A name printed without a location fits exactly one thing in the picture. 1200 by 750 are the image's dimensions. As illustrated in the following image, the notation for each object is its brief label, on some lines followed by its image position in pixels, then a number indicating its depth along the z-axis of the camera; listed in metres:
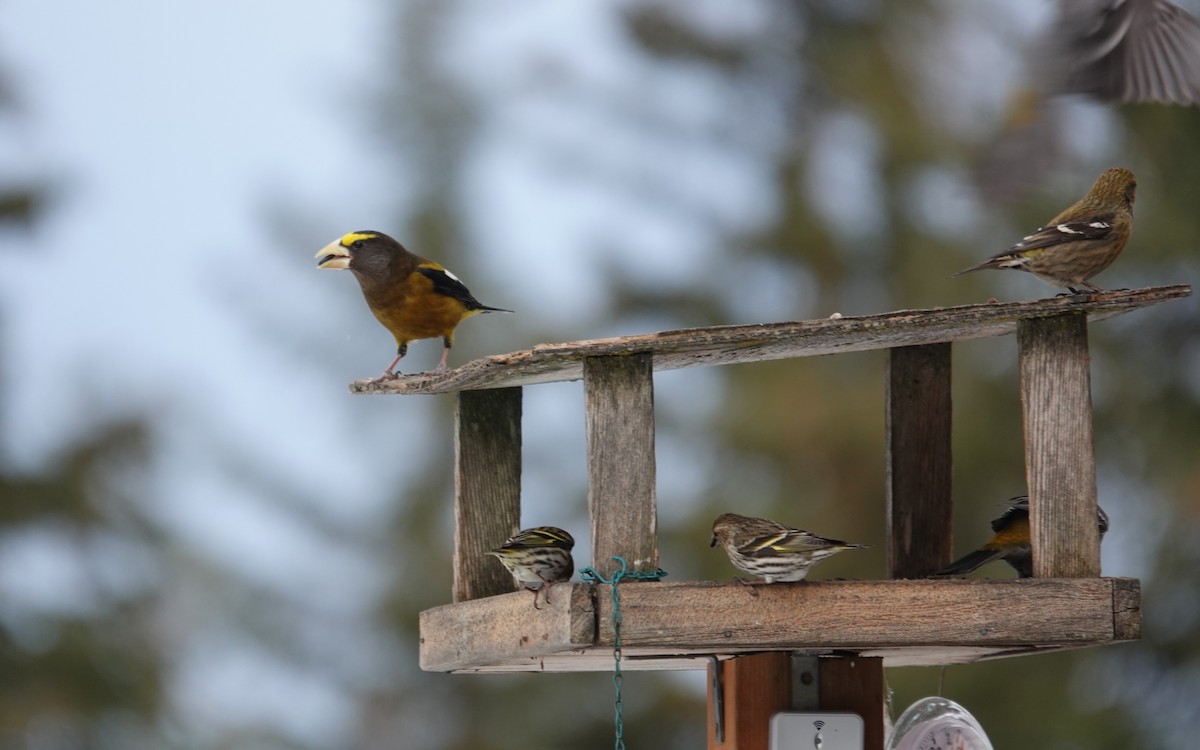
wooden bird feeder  9.78
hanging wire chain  9.73
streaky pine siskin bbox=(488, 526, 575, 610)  10.20
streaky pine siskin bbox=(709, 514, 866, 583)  9.74
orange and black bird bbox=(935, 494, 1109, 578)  11.06
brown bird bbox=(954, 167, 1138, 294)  11.59
